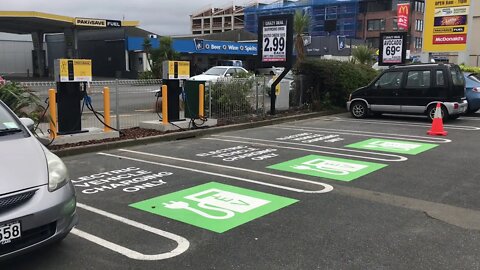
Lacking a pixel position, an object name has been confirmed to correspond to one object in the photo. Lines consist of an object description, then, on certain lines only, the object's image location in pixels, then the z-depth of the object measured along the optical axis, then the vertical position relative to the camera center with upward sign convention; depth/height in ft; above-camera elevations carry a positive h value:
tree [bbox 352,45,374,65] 91.96 +4.10
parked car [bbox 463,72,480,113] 51.01 -1.79
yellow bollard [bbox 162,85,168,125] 36.58 -2.52
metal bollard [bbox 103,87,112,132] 33.01 -2.40
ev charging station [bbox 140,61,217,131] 36.96 -2.07
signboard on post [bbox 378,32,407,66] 64.39 +3.74
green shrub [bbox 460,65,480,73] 71.80 +1.12
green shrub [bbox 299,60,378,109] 55.06 -0.72
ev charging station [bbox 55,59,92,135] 29.58 -1.06
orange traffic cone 37.93 -4.05
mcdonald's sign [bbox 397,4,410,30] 240.53 +30.88
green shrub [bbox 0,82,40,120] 29.94 -1.72
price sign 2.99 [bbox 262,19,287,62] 46.85 +3.39
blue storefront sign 154.10 +9.30
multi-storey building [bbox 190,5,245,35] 437.17 +51.68
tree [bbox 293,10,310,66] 92.22 +10.20
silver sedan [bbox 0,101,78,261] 11.81 -3.32
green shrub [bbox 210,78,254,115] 43.55 -2.02
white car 74.10 +0.46
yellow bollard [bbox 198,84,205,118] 39.27 -2.36
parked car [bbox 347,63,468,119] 45.03 -1.50
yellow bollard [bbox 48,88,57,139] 29.53 -2.30
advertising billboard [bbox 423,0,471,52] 85.25 +9.23
